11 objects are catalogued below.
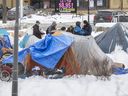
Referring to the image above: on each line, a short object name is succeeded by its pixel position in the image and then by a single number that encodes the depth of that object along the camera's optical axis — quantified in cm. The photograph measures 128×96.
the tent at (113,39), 2291
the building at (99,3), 6550
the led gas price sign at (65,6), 3035
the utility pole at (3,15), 4581
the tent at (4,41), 1954
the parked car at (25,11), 5303
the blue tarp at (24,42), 2322
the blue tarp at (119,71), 1788
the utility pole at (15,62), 1181
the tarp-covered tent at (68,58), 1725
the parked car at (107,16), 4388
